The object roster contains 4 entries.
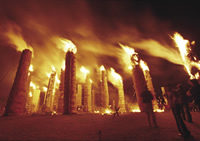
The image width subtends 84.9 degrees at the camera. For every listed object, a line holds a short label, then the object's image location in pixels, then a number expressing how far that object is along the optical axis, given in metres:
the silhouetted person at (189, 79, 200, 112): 4.83
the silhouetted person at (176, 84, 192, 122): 4.62
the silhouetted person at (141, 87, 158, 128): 6.18
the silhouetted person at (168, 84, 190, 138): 4.18
